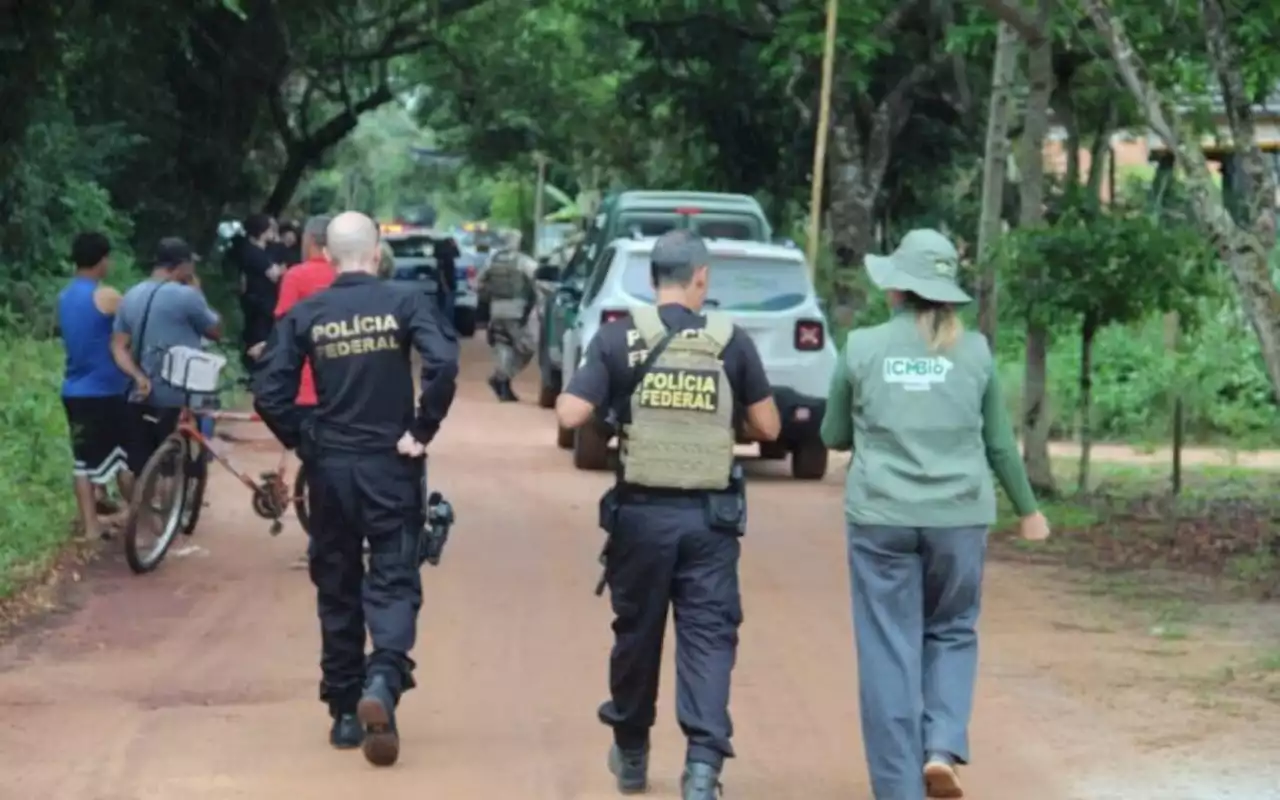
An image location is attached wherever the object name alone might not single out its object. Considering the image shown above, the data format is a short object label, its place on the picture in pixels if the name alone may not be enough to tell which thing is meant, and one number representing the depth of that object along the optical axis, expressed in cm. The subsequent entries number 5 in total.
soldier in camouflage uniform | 2652
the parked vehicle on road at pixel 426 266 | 3950
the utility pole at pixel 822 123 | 2453
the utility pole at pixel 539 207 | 6003
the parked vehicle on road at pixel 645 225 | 2311
